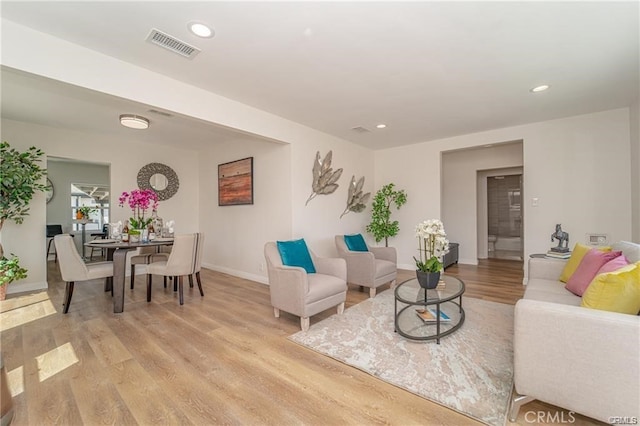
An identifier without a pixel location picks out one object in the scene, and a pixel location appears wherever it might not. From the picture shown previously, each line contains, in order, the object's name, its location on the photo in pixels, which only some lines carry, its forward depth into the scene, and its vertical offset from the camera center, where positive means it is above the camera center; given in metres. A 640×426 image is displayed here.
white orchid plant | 2.57 -0.25
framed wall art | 4.75 +0.60
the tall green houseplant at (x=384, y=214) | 5.28 +0.00
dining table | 3.12 -0.59
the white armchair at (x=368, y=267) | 3.69 -0.75
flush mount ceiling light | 3.52 +1.25
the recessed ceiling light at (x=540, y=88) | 3.01 +1.42
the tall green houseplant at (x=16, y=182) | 3.57 +0.47
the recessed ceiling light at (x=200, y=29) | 1.98 +1.40
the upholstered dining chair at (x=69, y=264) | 3.08 -0.55
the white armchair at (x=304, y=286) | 2.67 -0.75
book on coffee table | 2.60 -1.00
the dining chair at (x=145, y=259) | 4.11 -0.67
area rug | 1.70 -1.14
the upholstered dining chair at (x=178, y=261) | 3.52 -0.61
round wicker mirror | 5.27 +0.72
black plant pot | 2.52 -0.61
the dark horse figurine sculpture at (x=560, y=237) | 3.36 -0.30
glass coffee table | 2.41 -1.02
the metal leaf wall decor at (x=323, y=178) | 4.46 +0.63
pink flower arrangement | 3.65 +0.19
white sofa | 1.26 -0.73
